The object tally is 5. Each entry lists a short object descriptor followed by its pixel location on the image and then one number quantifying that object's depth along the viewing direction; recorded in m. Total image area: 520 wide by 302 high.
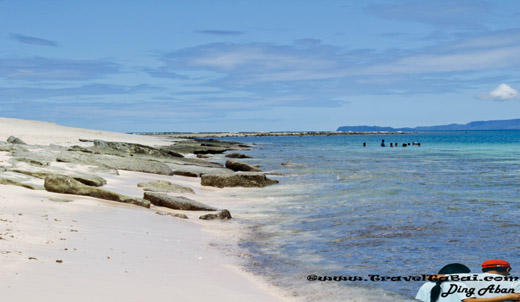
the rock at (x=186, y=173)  27.05
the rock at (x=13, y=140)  37.35
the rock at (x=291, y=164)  38.82
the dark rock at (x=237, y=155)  51.31
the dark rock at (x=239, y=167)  31.38
